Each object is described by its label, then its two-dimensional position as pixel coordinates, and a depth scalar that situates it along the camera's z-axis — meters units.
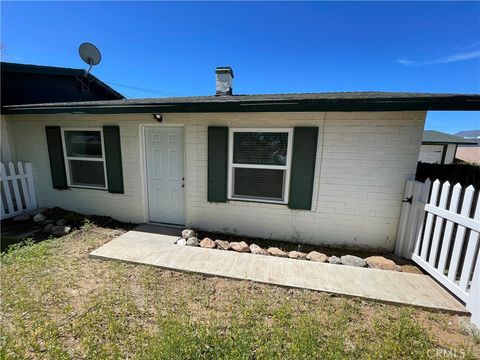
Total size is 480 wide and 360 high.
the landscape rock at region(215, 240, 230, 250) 3.93
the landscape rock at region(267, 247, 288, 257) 3.74
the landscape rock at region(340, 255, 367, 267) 3.43
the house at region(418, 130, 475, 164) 11.31
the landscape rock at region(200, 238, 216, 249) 3.95
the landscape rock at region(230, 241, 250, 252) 3.86
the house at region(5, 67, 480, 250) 3.60
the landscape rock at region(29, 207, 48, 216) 5.20
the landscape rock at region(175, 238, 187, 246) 4.08
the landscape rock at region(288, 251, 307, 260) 3.66
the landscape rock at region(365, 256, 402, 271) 3.33
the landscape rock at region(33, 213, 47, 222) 4.92
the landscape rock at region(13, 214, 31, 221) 5.00
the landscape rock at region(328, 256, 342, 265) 3.51
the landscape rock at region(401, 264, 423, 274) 3.29
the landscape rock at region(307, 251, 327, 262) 3.57
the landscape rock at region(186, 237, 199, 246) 4.02
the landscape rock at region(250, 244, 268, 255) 3.77
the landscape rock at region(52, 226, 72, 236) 4.39
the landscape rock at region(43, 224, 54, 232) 4.53
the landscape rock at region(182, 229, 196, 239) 4.25
